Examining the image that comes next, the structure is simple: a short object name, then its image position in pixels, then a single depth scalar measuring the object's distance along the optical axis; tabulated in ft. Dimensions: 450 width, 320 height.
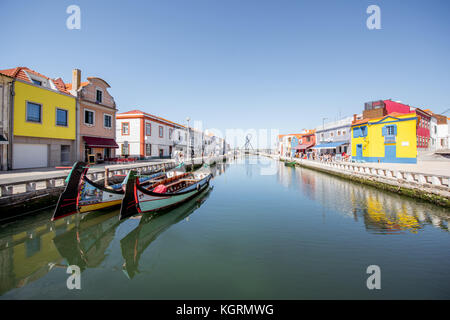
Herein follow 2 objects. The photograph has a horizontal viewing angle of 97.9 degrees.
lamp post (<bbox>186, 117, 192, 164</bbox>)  145.21
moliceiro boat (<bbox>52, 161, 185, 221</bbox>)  26.91
